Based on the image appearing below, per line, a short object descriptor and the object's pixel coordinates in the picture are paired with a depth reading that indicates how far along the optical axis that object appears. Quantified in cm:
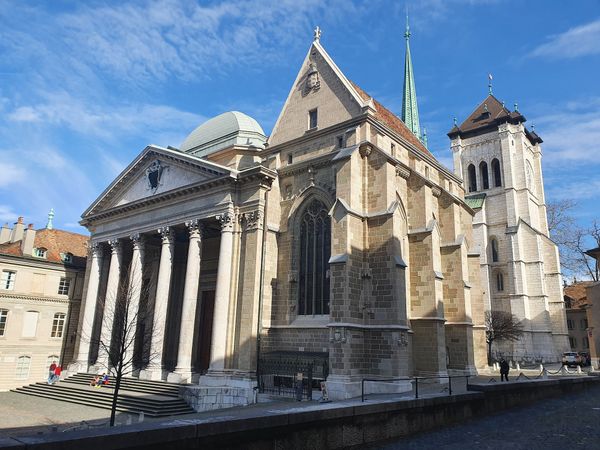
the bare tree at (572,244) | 4396
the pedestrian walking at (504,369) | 2036
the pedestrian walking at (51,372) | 2795
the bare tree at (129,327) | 1997
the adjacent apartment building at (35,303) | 3288
